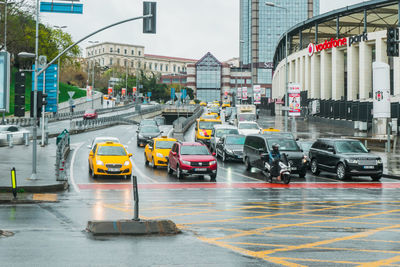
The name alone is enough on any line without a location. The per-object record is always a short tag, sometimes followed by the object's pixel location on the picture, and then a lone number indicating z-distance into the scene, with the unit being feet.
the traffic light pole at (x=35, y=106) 73.00
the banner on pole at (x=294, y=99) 125.80
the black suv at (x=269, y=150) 88.58
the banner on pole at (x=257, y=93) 283.18
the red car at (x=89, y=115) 266.98
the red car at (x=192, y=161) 83.30
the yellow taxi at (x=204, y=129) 145.01
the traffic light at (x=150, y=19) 67.77
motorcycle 79.79
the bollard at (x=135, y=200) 40.50
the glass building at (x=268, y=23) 617.21
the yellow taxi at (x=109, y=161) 83.05
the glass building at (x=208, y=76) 613.11
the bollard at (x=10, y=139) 132.73
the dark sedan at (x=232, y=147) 110.47
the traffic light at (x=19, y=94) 71.51
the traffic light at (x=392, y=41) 75.68
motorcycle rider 80.53
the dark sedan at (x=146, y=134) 142.72
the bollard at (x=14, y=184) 59.01
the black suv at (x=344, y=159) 84.12
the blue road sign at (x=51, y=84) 142.51
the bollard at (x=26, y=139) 137.08
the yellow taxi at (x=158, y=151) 98.68
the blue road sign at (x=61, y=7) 77.56
